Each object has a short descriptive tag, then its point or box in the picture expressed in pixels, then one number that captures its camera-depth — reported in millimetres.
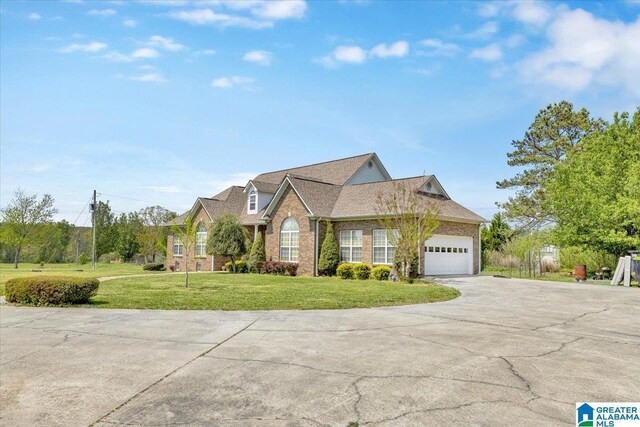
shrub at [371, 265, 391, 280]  23734
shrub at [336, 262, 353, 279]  25297
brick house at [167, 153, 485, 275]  25719
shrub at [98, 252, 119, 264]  52688
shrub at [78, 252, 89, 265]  49125
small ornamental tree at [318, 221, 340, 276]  26484
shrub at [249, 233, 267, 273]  29953
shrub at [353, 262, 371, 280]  24609
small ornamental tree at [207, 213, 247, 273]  29547
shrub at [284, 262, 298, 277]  27859
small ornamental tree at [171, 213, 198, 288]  18547
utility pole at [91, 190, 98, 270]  39416
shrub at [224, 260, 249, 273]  30614
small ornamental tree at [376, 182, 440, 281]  22078
